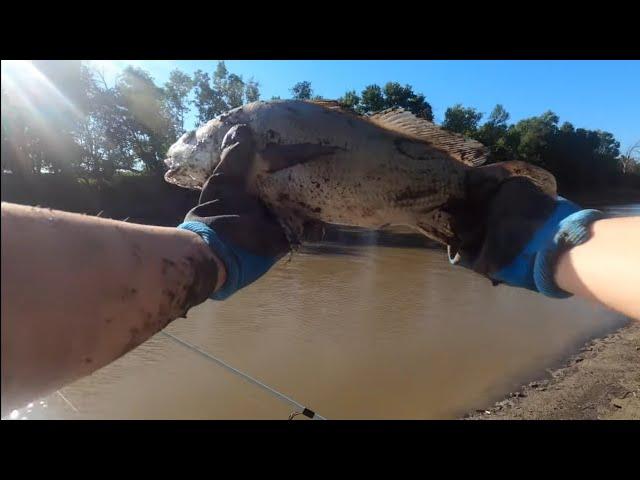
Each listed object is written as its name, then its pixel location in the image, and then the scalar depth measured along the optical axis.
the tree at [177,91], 28.20
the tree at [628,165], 62.27
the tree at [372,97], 29.20
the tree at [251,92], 30.94
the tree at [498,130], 38.30
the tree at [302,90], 31.53
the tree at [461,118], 37.84
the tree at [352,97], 28.19
